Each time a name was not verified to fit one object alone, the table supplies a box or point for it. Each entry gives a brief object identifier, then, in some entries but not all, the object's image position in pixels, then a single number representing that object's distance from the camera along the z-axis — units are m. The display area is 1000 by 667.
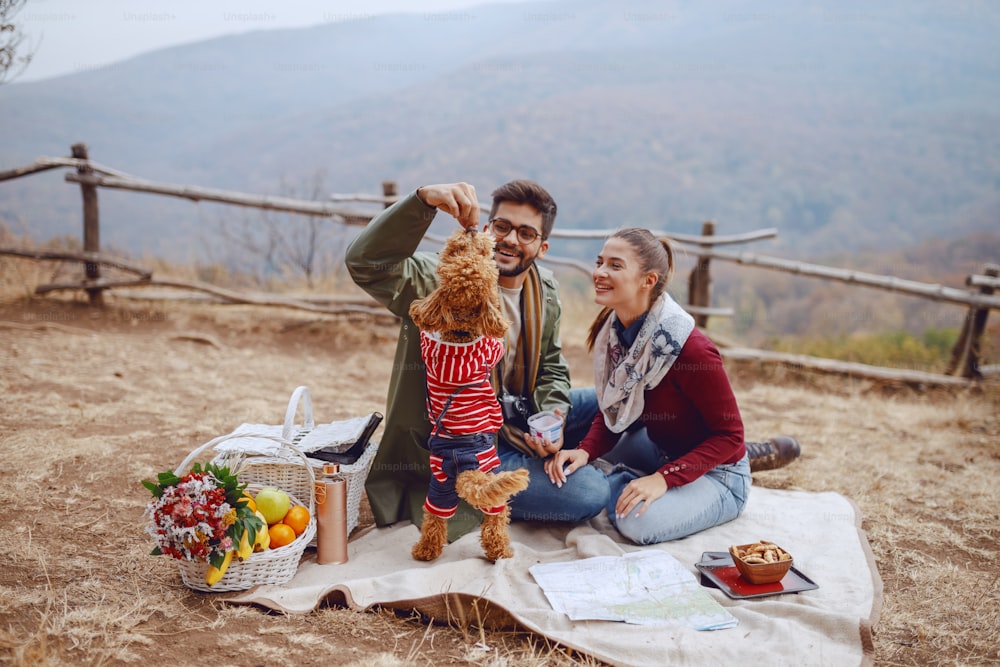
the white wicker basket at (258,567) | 2.20
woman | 2.71
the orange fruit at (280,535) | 2.35
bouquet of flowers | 2.04
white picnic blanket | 2.07
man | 2.62
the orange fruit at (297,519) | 2.43
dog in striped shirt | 2.20
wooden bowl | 2.39
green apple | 2.38
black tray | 2.39
